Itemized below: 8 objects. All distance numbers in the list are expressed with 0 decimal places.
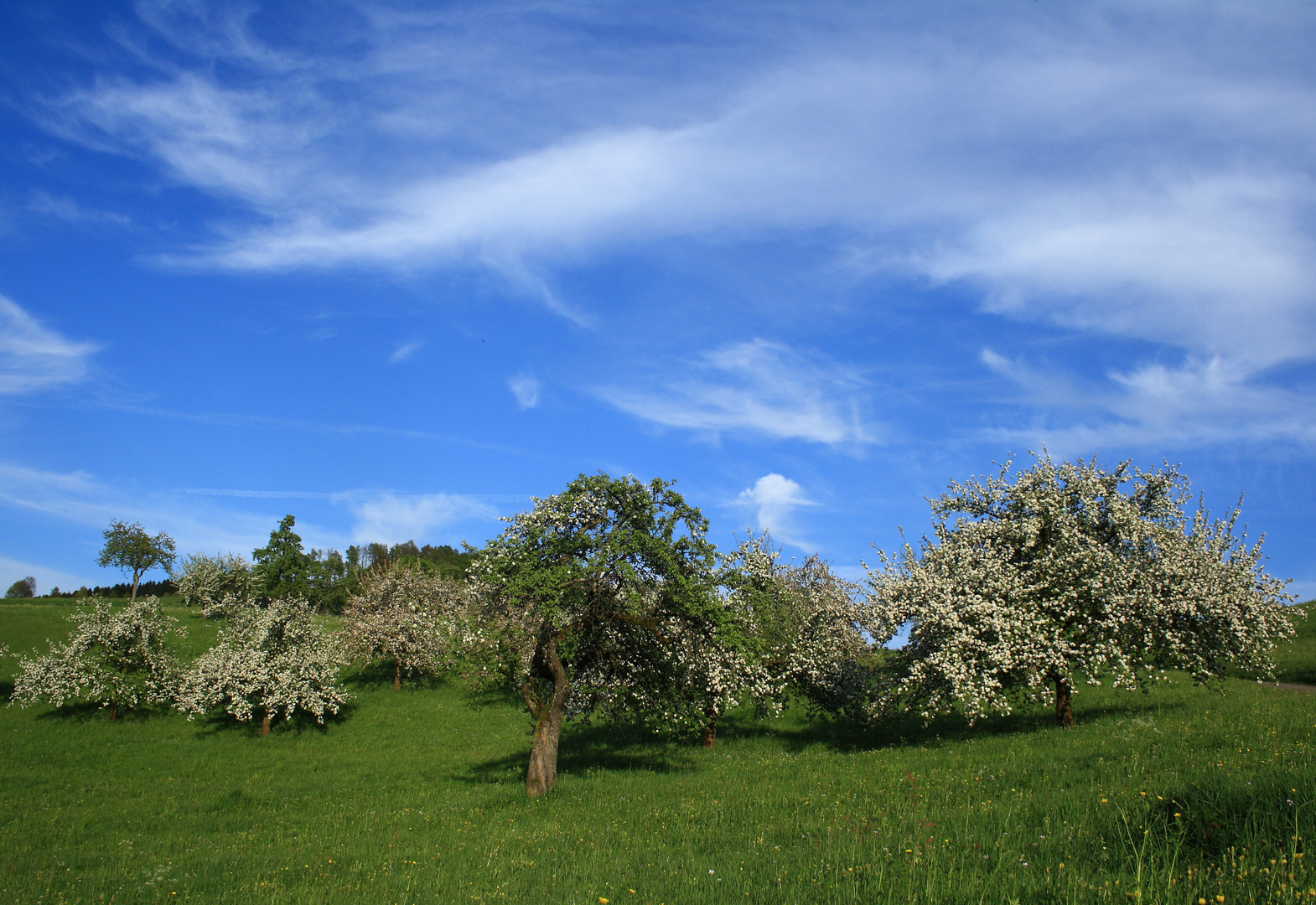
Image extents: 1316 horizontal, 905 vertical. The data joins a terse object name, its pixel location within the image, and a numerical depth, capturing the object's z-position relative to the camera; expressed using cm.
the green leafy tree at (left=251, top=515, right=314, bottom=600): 8088
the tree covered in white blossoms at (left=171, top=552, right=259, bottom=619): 9588
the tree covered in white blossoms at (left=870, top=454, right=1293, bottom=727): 2356
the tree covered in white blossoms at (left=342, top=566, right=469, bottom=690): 5256
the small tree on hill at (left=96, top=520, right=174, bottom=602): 10019
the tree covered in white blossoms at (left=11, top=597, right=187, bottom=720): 4072
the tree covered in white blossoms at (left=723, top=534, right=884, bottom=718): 3130
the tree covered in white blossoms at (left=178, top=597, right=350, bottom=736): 4131
